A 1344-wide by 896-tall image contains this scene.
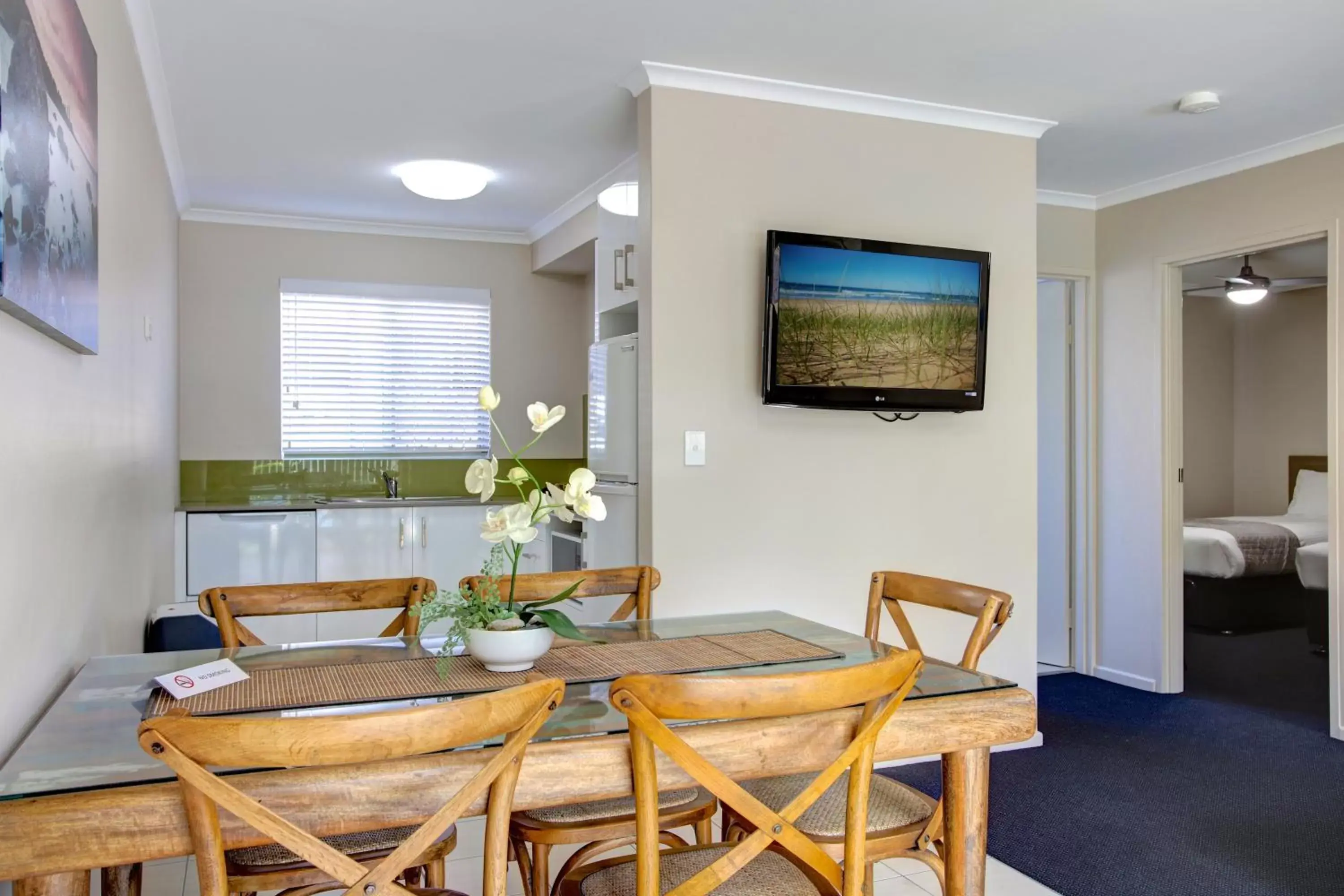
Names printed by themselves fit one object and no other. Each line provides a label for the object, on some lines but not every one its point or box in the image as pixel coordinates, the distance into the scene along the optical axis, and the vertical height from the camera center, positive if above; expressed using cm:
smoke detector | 360 +125
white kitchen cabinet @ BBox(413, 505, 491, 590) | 544 -52
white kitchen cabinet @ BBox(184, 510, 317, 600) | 506 -51
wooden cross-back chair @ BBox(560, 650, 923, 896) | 141 -47
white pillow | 747 -35
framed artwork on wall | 141 +45
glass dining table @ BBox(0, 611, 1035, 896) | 126 -44
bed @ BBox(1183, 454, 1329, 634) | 631 -81
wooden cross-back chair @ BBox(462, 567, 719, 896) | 197 -75
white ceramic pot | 188 -37
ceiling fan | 596 +99
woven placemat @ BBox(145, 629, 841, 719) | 170 -43
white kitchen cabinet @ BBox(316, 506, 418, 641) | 519 -55
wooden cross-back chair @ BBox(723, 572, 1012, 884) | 188 -70
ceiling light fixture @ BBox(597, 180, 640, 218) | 425 +106
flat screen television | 349 +44
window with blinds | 576 +46
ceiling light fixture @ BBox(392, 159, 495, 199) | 436 +117
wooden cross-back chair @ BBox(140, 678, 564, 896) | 118 -37
